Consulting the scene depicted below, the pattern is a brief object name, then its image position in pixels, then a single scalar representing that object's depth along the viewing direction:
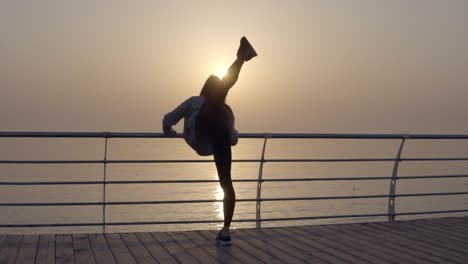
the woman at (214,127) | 4.91
